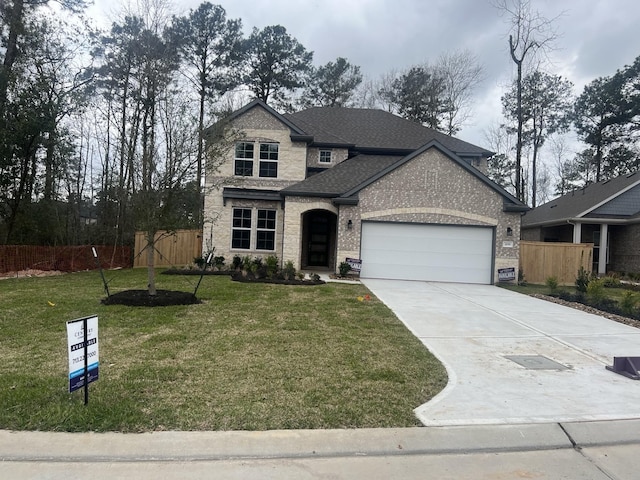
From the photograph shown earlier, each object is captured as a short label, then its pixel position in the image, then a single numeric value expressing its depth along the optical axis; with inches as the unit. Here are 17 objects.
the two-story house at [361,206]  653.9
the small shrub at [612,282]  682.6
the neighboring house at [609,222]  854.5
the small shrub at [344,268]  634.2
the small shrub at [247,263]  659.4
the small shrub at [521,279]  674.8
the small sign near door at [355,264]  643.5
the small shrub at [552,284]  550.9
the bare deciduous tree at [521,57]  1141.7
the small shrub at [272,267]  605.1
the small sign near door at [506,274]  652.7
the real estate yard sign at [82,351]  156.9
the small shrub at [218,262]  718.5
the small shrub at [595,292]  470.6
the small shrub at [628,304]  406.9
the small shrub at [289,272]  598.5
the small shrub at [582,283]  524.1
